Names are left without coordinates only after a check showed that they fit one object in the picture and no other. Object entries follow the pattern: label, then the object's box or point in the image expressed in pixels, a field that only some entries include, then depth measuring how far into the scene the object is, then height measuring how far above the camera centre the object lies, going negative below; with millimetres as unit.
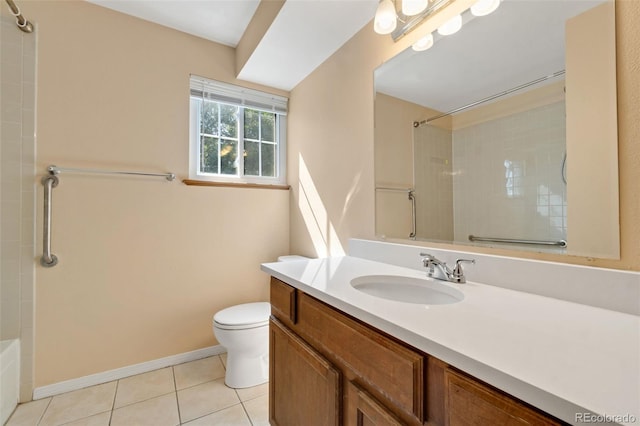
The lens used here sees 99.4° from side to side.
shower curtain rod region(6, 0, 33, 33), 1373 +1054
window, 2059 +667
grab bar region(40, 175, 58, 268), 1540 -49
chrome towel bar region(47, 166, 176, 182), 1558 +271
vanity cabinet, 487 -406
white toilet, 1594 -769
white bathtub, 1357 -842
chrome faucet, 956 -202
